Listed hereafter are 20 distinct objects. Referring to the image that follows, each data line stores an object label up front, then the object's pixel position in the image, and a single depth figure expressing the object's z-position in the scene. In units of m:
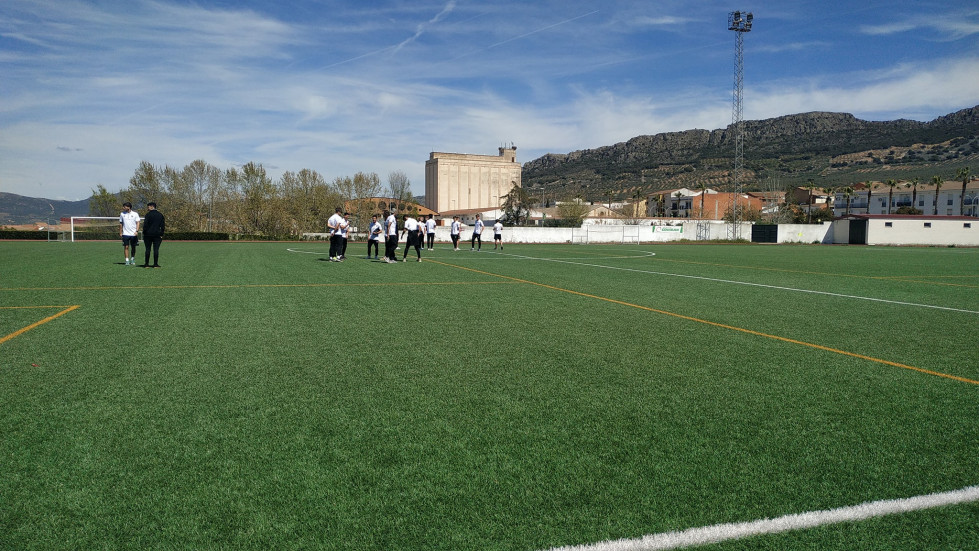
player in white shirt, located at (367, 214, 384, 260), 23.19
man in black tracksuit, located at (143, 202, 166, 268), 17.20
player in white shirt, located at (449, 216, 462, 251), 32.16
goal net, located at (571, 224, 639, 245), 56.59
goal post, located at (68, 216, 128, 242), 48.03
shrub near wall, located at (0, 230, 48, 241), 46.59
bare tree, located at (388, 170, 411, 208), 96.31
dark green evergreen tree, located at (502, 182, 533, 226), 94.31
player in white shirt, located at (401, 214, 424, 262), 21.77
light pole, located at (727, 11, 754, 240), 54.44
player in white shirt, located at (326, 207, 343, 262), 20.40
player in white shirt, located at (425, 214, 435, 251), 29.45
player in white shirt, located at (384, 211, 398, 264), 20.78
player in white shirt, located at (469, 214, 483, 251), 32.06
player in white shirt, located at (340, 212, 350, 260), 21.16
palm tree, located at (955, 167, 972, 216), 95.78
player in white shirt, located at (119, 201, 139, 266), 17.95
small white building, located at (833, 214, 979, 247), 58.22
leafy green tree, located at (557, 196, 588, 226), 85.81
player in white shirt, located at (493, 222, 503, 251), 34.29
